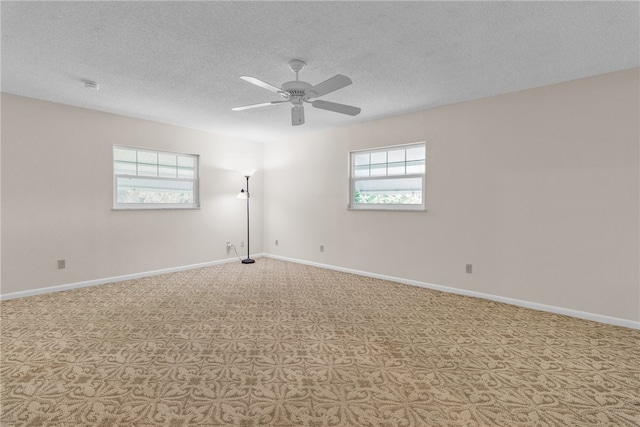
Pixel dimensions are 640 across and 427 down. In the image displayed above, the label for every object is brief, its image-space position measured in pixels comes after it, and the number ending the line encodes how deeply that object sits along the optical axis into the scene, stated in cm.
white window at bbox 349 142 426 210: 486
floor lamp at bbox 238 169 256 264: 631
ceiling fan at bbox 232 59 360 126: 266
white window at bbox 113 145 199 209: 504
